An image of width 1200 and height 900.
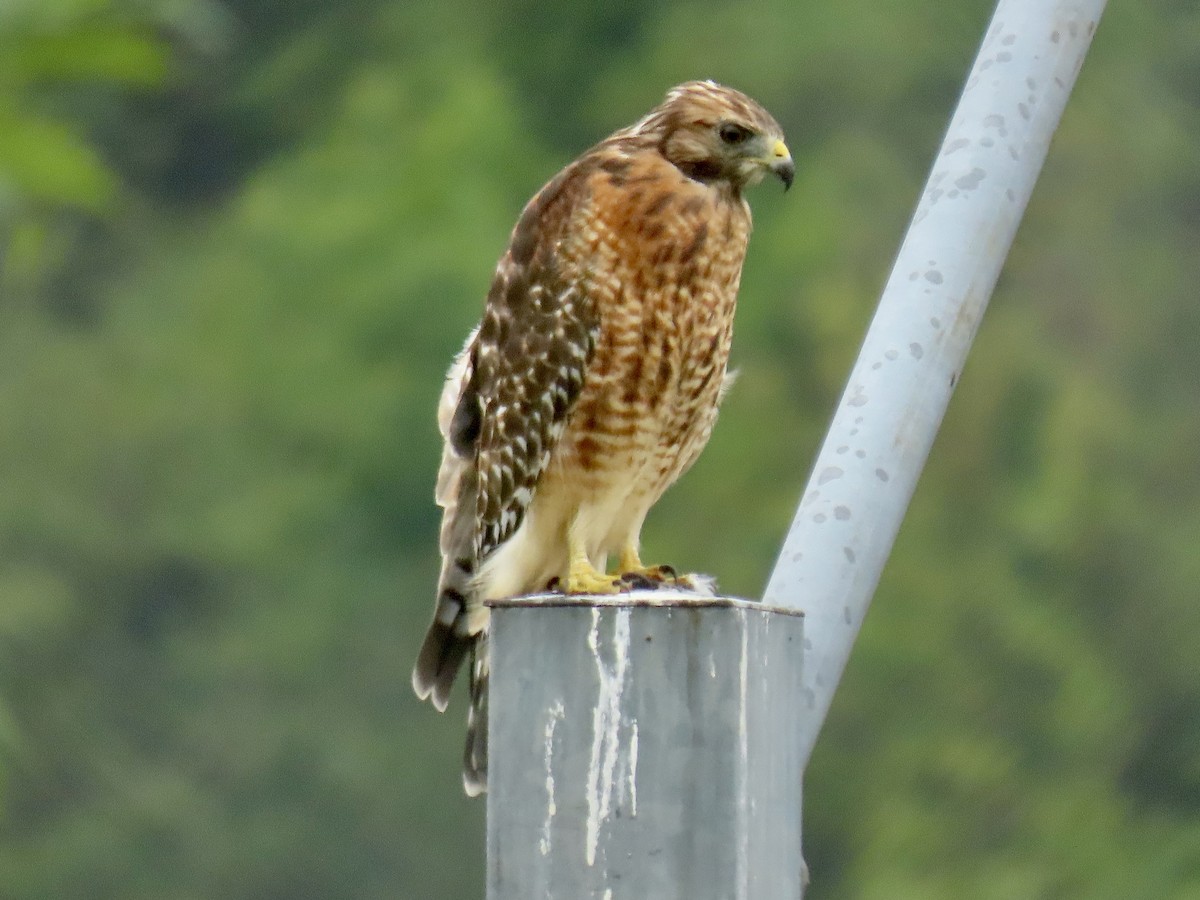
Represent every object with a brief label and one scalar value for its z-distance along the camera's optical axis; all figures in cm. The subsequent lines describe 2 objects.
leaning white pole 1362
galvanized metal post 1343
